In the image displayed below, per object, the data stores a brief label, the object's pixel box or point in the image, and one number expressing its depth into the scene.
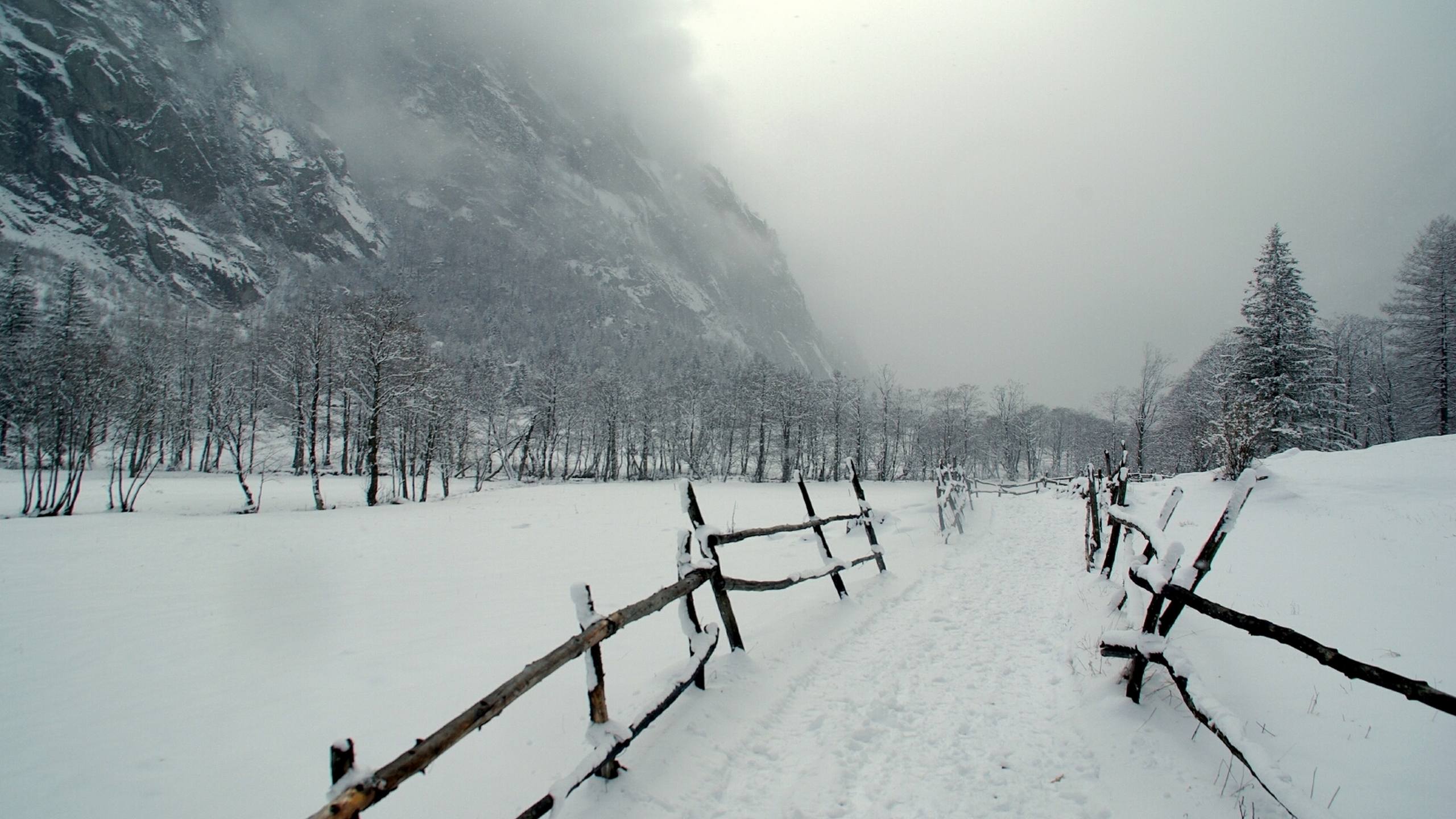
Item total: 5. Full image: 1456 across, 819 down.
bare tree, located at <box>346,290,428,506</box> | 23.33
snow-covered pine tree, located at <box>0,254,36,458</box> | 19.42
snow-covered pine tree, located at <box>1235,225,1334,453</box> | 24.06
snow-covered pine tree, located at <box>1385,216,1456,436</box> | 25.06
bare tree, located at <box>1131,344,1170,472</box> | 39.44
